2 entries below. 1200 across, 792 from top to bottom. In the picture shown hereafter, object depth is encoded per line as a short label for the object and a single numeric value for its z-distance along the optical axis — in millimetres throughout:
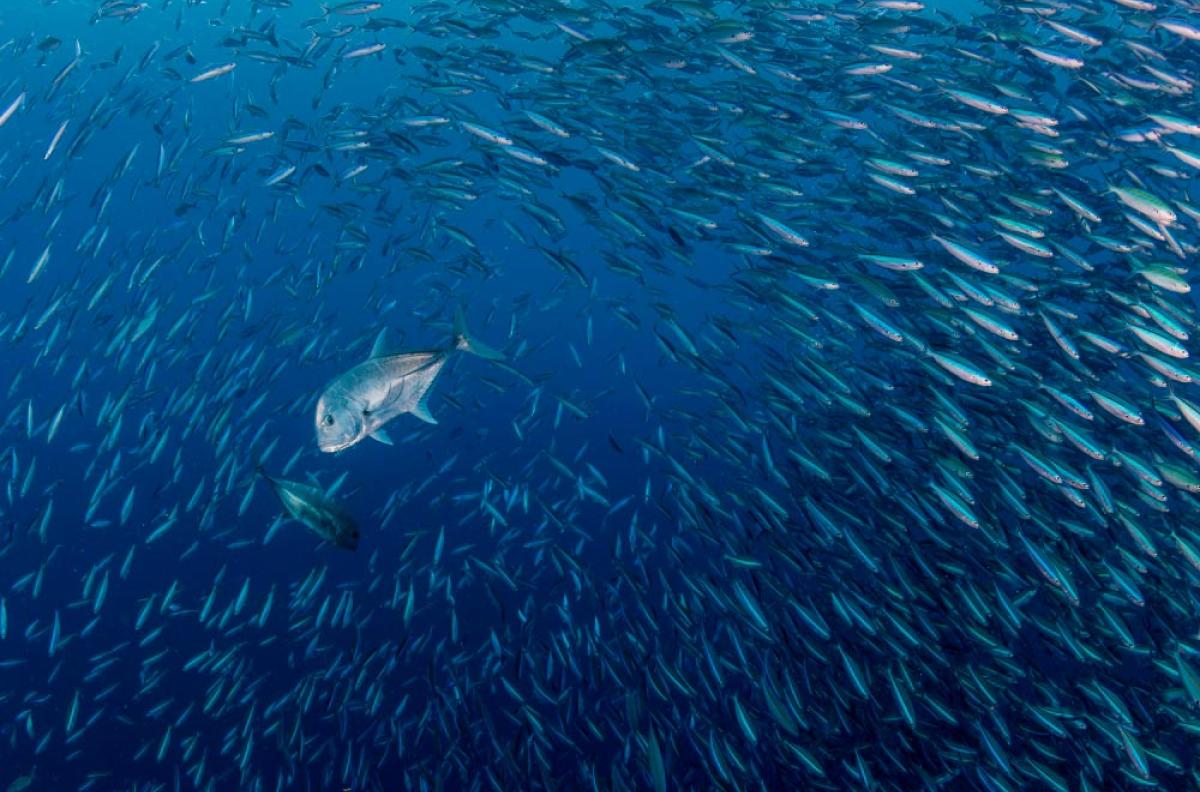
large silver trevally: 3332
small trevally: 3844
